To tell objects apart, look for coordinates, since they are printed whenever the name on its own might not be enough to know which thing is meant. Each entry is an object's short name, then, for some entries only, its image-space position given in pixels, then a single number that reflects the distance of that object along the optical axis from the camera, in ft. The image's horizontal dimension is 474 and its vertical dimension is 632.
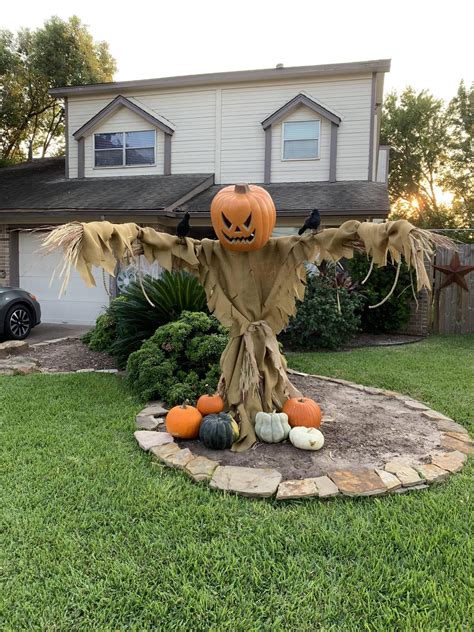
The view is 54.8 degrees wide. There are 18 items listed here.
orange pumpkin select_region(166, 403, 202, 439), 11.44
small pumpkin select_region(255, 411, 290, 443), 11.21
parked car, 26.27
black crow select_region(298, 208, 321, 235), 9.94
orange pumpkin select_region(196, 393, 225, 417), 11.92
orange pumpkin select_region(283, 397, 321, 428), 11.60
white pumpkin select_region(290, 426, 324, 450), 10.84
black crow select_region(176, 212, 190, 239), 10.57
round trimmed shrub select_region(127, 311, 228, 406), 14.80
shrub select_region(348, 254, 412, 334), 30.32
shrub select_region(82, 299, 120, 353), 23.35
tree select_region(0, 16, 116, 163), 61.16
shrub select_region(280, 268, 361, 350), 25.39
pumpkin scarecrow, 10.01
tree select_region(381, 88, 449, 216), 86.22
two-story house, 34.47
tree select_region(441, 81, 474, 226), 81.30
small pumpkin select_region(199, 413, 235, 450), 10.86
